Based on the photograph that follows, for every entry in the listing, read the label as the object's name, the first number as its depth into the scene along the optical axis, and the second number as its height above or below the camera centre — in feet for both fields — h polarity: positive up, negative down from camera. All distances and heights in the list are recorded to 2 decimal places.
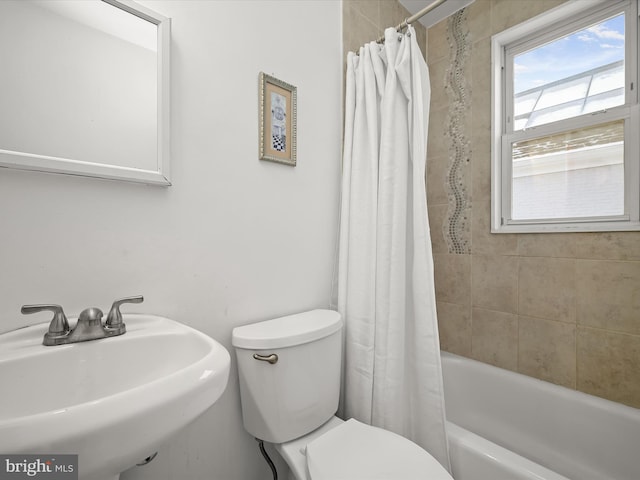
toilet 2.80 -1.92
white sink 1.28 -0.87
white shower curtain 3.79 -0.26
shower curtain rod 4.11 +3.14
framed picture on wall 3.71 +1.52
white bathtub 3.27 -2.64
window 4.35 +1.87
